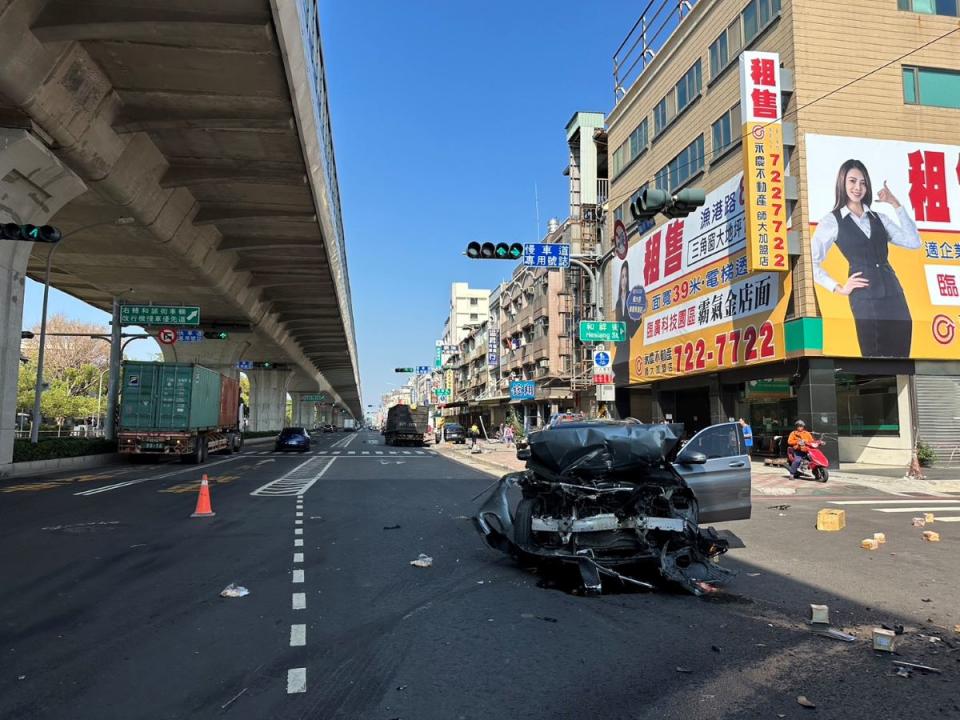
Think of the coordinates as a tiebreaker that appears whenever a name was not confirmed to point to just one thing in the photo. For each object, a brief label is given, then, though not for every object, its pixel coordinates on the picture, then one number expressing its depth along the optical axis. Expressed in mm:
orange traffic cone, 11391
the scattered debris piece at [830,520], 10164
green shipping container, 24188
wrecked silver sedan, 6672
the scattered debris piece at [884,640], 4703
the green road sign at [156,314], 28078
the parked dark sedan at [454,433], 56250
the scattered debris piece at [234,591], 6215
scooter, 17266
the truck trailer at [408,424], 51062
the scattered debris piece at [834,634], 5014
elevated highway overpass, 11828
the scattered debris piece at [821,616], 5395
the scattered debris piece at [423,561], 7543
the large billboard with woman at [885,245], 21266
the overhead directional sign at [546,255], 19922
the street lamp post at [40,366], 21625
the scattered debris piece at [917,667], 4336
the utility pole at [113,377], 27625
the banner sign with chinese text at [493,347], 67062
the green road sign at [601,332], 22125
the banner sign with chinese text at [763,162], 20812
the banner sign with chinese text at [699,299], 23109
